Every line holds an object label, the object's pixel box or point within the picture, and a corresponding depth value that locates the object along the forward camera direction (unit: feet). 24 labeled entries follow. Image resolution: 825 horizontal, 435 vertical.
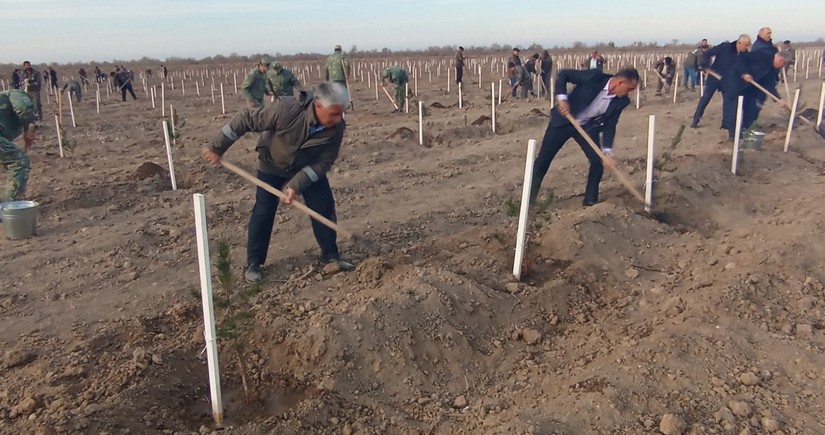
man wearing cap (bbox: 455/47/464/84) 62.90
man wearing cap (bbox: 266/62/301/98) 37.24
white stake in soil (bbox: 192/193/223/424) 9.25
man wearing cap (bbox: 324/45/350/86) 44.19
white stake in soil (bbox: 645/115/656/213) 19.04
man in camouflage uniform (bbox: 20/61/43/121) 47.96
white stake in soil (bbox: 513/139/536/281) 13.85
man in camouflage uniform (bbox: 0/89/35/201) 20.24
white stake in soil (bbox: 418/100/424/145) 33.54
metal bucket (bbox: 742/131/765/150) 27.99
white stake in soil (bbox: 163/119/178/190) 24.54
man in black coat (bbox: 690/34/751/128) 30.23
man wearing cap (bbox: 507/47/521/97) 55.67
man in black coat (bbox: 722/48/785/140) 29.43
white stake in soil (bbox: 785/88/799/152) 27.25
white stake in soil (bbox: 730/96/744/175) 24.09
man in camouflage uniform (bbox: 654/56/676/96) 56.55
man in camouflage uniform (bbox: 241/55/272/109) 34.76
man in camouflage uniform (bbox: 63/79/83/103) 68.21
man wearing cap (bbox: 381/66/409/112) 48.37
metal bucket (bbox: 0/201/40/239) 18.66
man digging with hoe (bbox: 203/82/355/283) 13.61
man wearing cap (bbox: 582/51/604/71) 59.72
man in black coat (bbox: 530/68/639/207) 18.19
